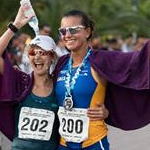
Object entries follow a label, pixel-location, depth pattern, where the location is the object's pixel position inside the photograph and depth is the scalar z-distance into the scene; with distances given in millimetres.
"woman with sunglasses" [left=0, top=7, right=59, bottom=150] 8937
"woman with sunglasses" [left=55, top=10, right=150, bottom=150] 8445
